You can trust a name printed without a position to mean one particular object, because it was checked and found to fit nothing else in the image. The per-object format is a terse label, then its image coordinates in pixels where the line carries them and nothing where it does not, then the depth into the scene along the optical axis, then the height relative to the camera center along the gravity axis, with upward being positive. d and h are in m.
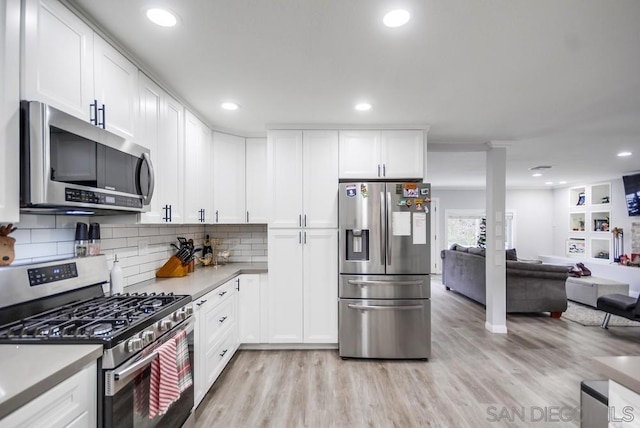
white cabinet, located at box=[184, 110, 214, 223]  2.69 +0.43
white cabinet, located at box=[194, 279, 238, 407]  2.20 -0.99
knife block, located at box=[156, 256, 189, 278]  2.66 -0.46
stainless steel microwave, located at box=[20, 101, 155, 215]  1.18 +0.24
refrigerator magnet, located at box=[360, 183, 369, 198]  3.01 +0.25
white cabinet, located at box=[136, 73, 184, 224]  2.05 +0.55
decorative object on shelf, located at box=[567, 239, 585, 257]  7.49 -0.82
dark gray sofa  4.54 -1.10
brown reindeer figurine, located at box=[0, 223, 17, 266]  1.37 -0.13
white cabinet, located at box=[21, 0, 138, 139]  1.24 +0.72
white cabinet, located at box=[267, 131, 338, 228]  3.23 +0.42
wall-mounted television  5.95 +0.45
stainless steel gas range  1.20 -0.48
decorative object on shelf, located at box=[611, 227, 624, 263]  6.42 -0.60
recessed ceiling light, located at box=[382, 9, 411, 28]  1.48 +1.00
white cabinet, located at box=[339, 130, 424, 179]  3.21 +0.66
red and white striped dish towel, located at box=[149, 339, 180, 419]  1.46 -0.83
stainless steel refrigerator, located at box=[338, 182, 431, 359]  3.00 -0.55
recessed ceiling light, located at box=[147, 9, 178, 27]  1.49 +1.02
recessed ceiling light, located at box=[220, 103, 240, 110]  2.69 +1.01
